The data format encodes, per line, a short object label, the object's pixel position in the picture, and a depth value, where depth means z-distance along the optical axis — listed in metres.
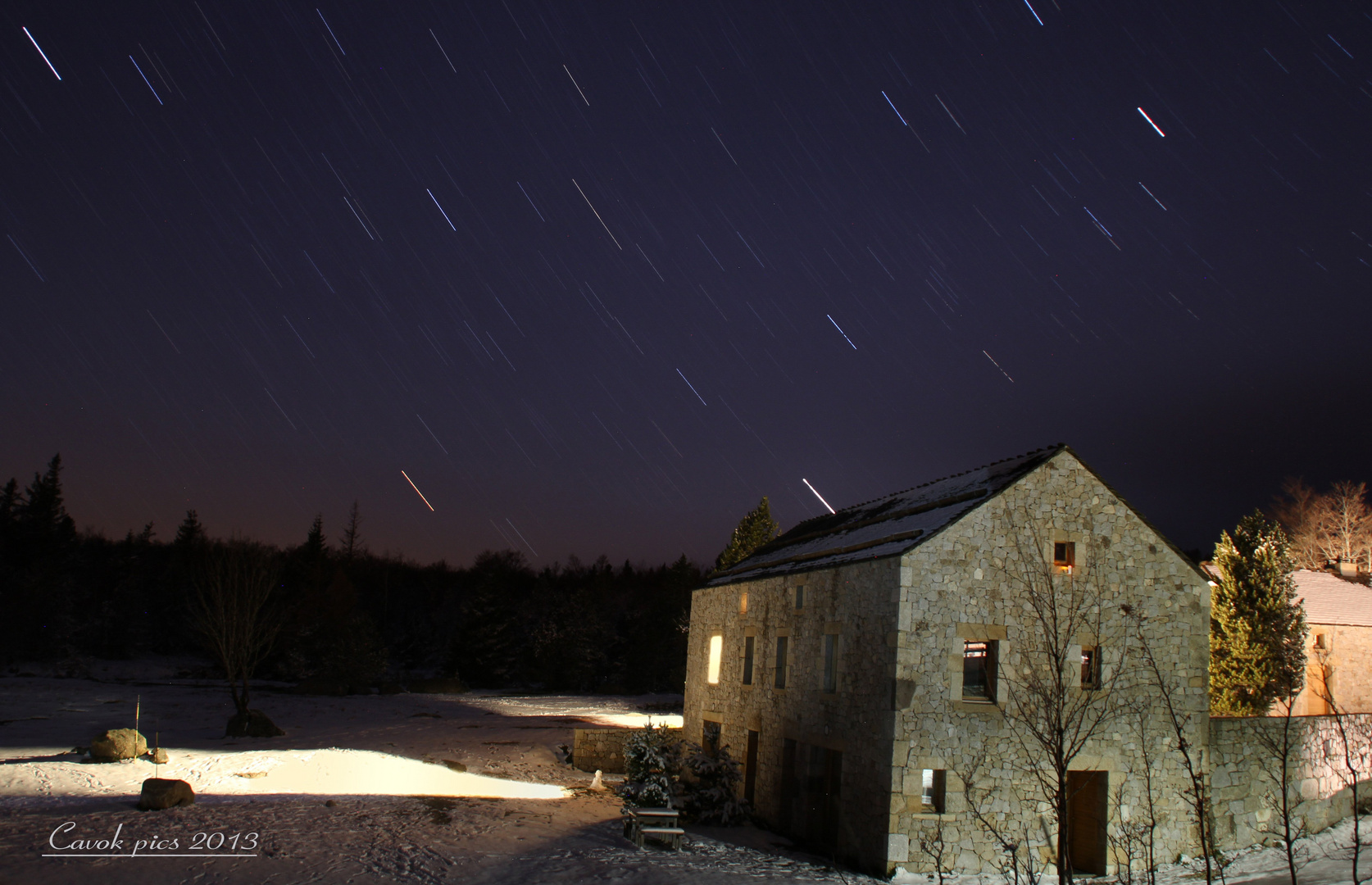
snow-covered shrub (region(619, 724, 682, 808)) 19.08
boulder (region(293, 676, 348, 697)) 50.47
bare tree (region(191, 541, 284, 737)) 31.09
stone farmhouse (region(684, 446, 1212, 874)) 16.66
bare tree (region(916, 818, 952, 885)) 15.97
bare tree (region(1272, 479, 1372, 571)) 52.03
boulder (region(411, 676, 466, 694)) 55.56
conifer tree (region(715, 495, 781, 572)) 50.38
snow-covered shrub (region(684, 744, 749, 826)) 21.17
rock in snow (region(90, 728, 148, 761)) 22.61
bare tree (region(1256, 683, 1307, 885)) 18.75
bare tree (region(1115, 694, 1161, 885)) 17.23
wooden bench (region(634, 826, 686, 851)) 17.28
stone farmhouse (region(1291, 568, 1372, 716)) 31.72
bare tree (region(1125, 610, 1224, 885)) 17.95
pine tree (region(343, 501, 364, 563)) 90.25
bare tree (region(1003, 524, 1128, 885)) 17.16
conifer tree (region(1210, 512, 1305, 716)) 27.12
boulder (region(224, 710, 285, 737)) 30.64
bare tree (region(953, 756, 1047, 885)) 16.55
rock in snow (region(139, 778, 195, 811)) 17.56
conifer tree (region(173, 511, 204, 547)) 82.44
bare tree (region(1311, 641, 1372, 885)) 20.33
